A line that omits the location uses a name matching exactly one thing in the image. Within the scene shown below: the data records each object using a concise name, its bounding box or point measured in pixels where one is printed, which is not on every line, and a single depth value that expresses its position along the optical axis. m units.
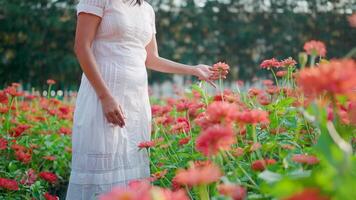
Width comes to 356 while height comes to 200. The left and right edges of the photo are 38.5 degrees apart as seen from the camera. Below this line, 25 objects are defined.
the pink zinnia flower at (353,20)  0.85
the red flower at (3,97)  2.56
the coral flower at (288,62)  1.57
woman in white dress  1.68
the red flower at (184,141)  1.66
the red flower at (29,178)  2.20
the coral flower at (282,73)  1.76
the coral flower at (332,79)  0.61
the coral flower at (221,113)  0.87
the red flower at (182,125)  1.71
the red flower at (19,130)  2.60
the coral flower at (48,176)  2.13
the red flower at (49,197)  1.87
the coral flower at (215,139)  0.77
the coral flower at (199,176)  0.67
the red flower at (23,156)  2.42
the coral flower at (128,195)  0.55
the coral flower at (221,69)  1.54
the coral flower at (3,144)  2.27
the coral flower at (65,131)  2.99
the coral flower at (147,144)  1.58
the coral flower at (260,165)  0.98
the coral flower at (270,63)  1.60
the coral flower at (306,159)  0.91
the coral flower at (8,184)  1.87
